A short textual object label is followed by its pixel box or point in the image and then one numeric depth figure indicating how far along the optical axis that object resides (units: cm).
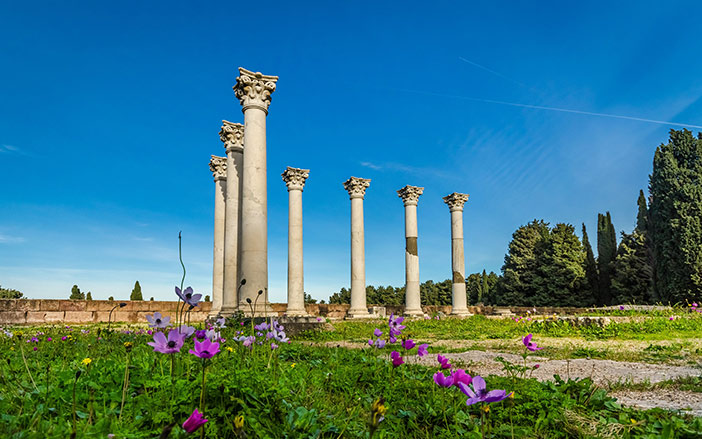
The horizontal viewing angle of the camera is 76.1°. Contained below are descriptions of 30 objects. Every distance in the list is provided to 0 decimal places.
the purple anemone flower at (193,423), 153
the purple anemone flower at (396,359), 348
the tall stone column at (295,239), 2648
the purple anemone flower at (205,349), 253
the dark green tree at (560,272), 5012
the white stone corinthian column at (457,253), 3312
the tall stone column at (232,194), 2046
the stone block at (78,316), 2625
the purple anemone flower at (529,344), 384
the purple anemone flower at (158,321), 330
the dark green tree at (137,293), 4498
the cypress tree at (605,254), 4988
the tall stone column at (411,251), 3128
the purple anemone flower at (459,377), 254
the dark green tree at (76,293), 4931
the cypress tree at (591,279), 5006
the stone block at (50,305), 2578
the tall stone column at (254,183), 1730
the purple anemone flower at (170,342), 268
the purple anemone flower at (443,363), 341
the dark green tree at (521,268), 5325
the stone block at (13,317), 2452
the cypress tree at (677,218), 3812
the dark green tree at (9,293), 4487
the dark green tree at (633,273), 4534
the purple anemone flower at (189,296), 306
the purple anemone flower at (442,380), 264
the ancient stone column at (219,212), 2483
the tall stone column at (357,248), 2947
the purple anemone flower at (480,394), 199
